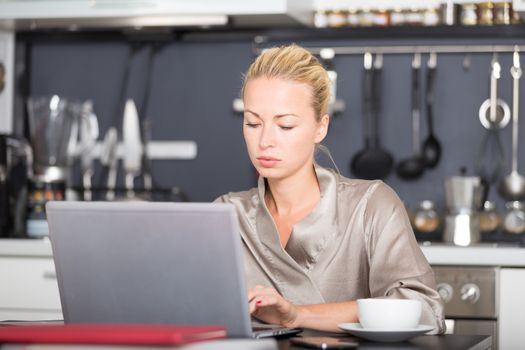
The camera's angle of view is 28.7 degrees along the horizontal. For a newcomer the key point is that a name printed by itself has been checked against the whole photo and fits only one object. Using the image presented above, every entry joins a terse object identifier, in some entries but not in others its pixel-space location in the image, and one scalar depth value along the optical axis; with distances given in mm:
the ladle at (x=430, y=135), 3467
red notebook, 1112
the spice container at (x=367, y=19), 3492
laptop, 1410
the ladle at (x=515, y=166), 3354
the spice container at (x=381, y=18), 3479
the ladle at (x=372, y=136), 3502
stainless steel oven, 2887
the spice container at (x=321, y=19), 3531
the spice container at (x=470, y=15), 3412
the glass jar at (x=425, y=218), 3334
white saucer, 1550
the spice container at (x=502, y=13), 3391
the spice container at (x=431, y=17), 3459
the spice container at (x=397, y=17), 3463
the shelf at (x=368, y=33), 3418
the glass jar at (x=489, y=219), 3332
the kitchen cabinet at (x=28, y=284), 3141
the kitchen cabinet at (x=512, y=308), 2865
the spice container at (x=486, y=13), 3402
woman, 2076
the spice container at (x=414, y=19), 3451
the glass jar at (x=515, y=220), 3287
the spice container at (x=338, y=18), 3512
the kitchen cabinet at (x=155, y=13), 3320
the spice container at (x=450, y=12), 3441
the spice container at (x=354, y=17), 3502
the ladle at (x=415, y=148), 3469
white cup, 1574
